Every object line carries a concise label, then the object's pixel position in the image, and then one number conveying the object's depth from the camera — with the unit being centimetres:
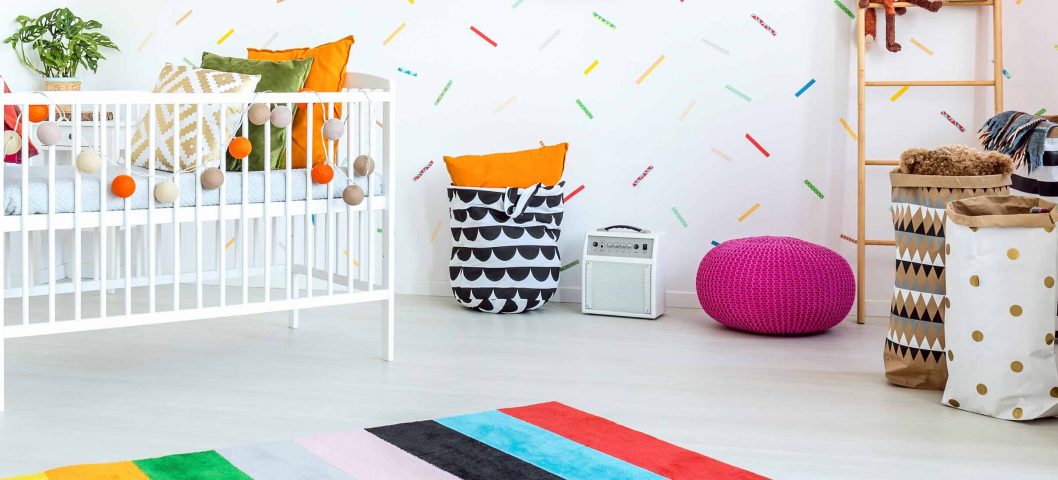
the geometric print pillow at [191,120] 250
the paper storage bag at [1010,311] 218
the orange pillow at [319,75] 281
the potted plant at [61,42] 391
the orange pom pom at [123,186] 226
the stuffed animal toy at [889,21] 330
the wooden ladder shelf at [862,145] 332
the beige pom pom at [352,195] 261
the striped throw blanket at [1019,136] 256
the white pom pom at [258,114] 246
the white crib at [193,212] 222
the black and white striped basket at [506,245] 344
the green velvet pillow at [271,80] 272
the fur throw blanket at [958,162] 244
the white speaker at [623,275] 339
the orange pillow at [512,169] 356
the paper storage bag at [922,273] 242
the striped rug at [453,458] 184
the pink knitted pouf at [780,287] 310
